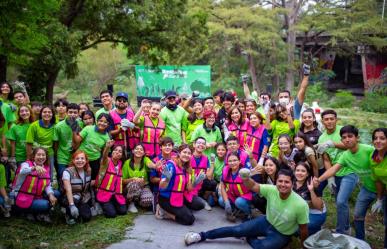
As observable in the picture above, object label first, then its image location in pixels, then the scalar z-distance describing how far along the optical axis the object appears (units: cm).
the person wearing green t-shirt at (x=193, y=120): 673
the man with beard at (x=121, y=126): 620
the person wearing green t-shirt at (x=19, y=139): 587
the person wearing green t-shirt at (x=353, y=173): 491
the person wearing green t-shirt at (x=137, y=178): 600
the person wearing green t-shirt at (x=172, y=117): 664
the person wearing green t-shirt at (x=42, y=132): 576
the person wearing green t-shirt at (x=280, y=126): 620
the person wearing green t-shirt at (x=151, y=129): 634
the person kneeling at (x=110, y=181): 577
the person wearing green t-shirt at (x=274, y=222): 446
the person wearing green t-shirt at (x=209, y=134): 645
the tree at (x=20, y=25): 473
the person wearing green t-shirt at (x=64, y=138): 591
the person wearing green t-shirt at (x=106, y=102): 638
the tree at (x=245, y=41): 1748
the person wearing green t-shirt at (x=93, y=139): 588
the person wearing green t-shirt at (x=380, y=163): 460
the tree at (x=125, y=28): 1225
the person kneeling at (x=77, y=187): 549
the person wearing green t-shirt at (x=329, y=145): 515
